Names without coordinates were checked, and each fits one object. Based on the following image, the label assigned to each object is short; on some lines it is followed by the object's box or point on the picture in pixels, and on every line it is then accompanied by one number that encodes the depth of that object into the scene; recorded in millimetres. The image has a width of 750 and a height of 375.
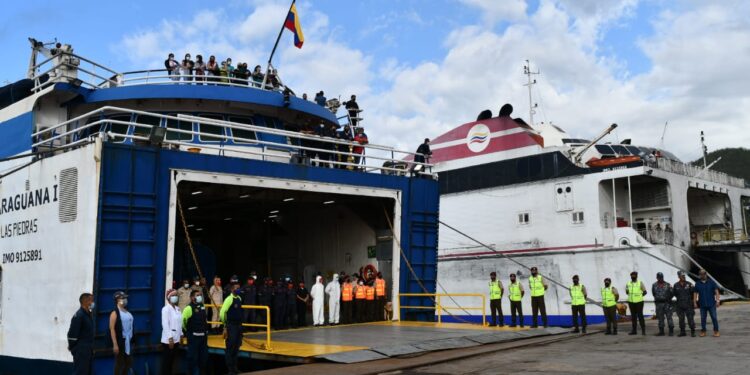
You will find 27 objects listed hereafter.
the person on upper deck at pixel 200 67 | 15992
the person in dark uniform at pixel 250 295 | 14672
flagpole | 15836
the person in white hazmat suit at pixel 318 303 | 15602
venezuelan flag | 16094
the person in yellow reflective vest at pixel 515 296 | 14938
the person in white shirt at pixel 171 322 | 10438
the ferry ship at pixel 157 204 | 11234
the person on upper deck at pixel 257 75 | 16594
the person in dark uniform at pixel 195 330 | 10055
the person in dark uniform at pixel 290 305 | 15164
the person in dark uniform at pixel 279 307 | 14914
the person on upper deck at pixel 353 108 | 19297
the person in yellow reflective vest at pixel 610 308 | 14164
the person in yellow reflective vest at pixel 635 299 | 13836
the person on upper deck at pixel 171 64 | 16084
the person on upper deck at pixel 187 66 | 15903
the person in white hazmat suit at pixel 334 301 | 15742
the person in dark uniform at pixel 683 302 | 13091
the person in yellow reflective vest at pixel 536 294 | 14477
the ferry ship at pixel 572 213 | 23203
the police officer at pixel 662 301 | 13539
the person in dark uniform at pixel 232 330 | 9906
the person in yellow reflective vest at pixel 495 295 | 15086
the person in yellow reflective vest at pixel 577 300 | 14320
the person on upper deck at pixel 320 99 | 18752
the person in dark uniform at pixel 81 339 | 8320
